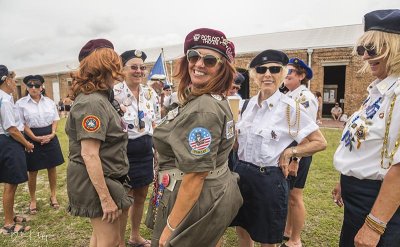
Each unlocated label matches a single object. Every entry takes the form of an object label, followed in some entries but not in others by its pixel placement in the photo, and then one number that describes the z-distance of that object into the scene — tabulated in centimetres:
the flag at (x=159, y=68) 1009
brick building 1656
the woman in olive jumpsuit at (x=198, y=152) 163
